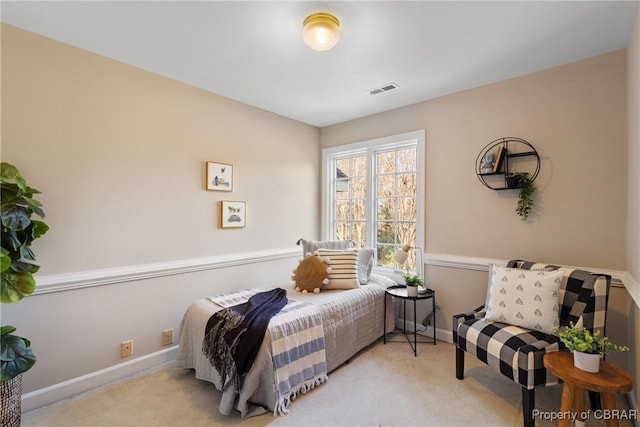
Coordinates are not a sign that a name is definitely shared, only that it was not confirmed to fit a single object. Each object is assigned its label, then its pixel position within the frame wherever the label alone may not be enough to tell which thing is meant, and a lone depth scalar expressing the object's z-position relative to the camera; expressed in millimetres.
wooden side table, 1429
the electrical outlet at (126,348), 2340
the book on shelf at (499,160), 2588
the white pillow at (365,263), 3115
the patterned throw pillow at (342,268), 2875
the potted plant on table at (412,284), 2764
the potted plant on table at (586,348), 1529
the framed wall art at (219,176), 2914
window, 3326
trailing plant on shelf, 2508
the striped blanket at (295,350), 1950
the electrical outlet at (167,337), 2566
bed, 1908
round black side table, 2725
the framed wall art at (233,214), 3020
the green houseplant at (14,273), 1612
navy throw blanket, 1903
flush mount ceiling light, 1775
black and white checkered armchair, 1737
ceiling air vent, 2785
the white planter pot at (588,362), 1531
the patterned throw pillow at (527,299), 1959
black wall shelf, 2533
